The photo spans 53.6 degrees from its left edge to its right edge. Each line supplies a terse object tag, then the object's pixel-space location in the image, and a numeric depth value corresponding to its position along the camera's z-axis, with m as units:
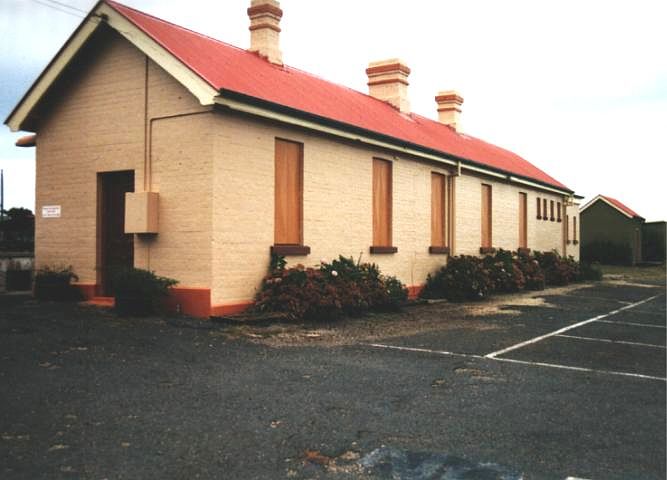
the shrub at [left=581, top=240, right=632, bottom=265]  45.50
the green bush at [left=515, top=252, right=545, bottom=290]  20.94
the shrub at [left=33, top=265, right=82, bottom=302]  12.73
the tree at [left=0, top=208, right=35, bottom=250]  21.64
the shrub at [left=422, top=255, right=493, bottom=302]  16.72
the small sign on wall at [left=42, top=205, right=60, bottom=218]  13.27
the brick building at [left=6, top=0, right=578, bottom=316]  11.15
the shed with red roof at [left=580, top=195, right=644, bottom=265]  45.81
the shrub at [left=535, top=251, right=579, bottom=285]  23.97
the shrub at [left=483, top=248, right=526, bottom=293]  18.78
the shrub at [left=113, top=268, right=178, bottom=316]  10.68
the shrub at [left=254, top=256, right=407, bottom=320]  11.30
